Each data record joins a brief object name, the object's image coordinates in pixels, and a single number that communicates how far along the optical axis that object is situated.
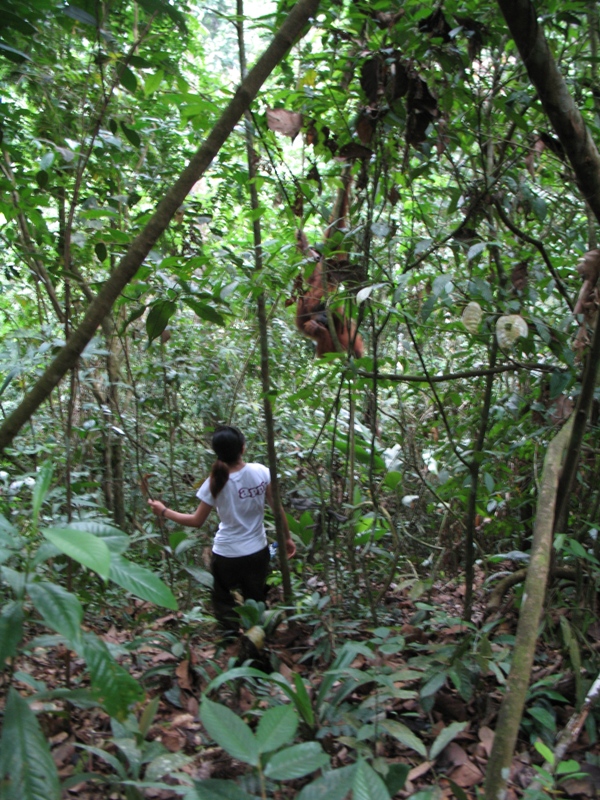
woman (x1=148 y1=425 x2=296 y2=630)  3.61
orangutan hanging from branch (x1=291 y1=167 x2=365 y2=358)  2.95
